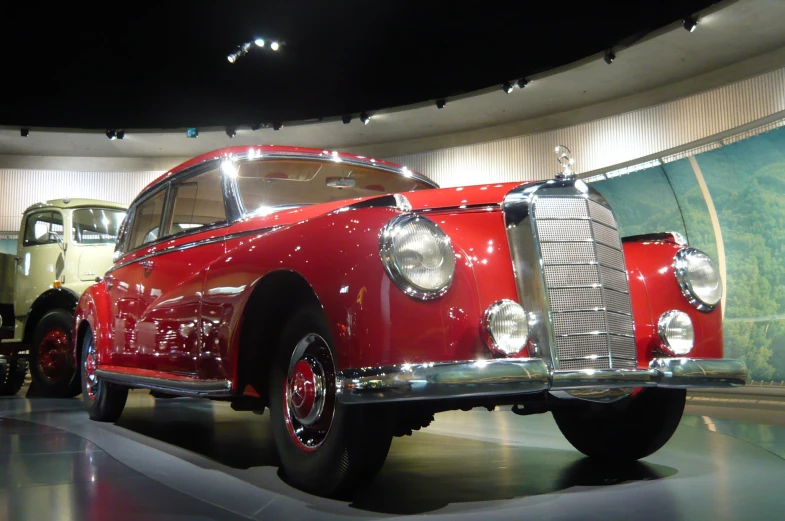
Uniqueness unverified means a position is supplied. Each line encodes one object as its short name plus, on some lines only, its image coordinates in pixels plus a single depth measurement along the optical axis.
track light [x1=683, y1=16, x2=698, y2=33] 7.07
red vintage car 2.22
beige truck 7.43
